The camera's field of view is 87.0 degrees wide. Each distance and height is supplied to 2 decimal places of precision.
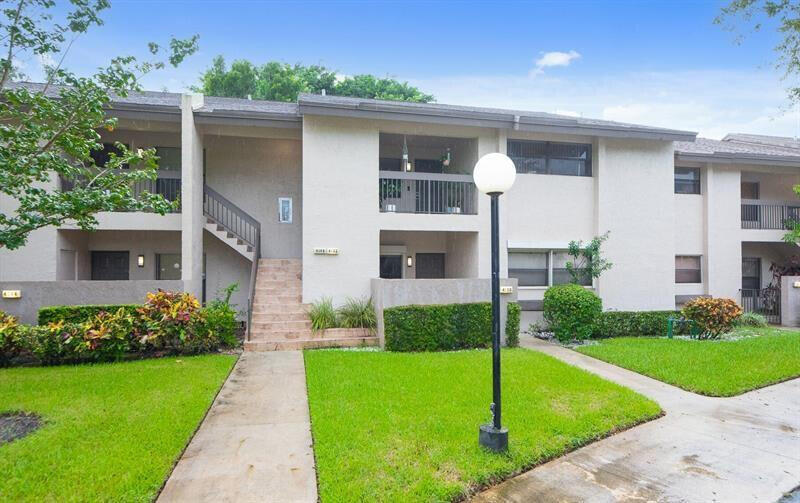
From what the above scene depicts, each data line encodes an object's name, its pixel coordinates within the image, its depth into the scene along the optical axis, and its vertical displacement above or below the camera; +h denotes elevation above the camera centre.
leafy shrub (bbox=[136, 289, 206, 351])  8.71 -1.39
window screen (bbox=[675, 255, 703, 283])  14.71 -0.52
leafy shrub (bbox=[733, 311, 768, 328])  13.33 -2.10
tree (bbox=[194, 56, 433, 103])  25.94 +10.89
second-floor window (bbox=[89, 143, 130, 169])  12.66 +3.02
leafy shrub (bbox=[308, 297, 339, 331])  10.48 -1.58
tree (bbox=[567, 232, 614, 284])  12.22 -0.20
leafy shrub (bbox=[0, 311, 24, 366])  7.88 -1.61
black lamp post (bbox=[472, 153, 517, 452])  4.39 +0.17
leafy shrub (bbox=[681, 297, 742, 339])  10.84 -1.56
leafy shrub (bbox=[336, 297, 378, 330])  10.76 -1.59
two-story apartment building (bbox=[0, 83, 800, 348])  11.01 +1.34
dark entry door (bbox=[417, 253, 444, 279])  14.79 -0.39
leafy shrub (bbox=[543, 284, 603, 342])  10.59 -1.46
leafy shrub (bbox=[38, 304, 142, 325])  8.66 -1.23
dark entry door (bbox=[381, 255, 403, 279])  14.20 -0.43
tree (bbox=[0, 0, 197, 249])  5.18 +1.78
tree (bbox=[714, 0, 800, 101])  9.23 +5.31
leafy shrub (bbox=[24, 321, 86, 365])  8.02 -1.70
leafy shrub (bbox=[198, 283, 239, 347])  9.31 -1.55
